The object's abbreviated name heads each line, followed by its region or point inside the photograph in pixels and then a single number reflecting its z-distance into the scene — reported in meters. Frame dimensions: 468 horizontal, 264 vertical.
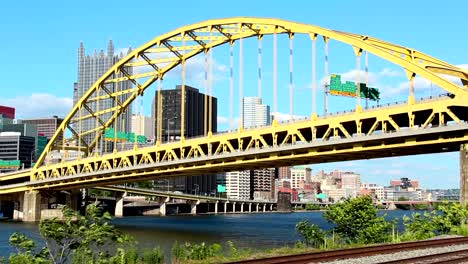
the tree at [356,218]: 37.50
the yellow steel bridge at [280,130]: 51.03
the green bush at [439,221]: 36.28
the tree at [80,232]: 23.08
